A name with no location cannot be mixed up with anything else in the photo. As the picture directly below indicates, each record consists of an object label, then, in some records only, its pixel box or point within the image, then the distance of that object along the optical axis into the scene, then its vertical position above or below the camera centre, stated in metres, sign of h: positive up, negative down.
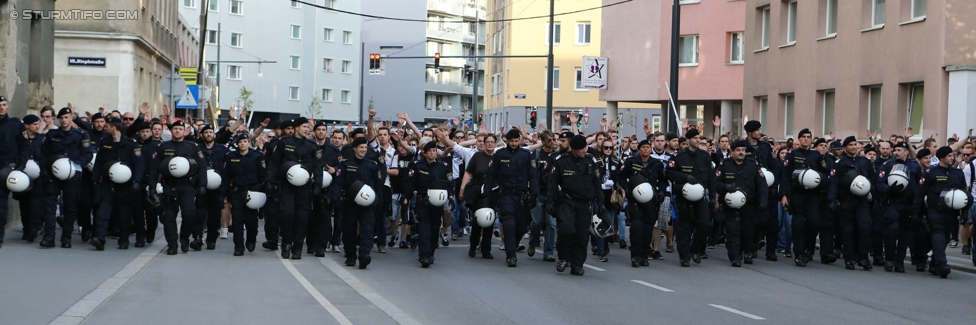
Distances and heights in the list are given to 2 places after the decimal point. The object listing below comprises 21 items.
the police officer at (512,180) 15.13 -0.44
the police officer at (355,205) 14.23 -0.77
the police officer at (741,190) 15.89 -0.52
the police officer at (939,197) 15.15 -0.49
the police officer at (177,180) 14.84 -0.55
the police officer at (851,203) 15.89 -0.62
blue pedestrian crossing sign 28.03 +0.81
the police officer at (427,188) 14.77 -0.58
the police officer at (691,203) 15.66 -0.63
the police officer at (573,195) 14.28 -0.56
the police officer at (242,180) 15.54 -0.55
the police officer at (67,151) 15.51 -0.24
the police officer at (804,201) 16.27 -0.63
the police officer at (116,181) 15.24 -0.59
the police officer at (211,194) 15.51 -0.73
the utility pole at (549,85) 40.44 +2.02
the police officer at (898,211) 15.61 -0.70
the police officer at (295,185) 14.88 -0.55
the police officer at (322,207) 15.23 -0.85
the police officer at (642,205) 15.58 -0.65
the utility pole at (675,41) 24.39 +2.17
